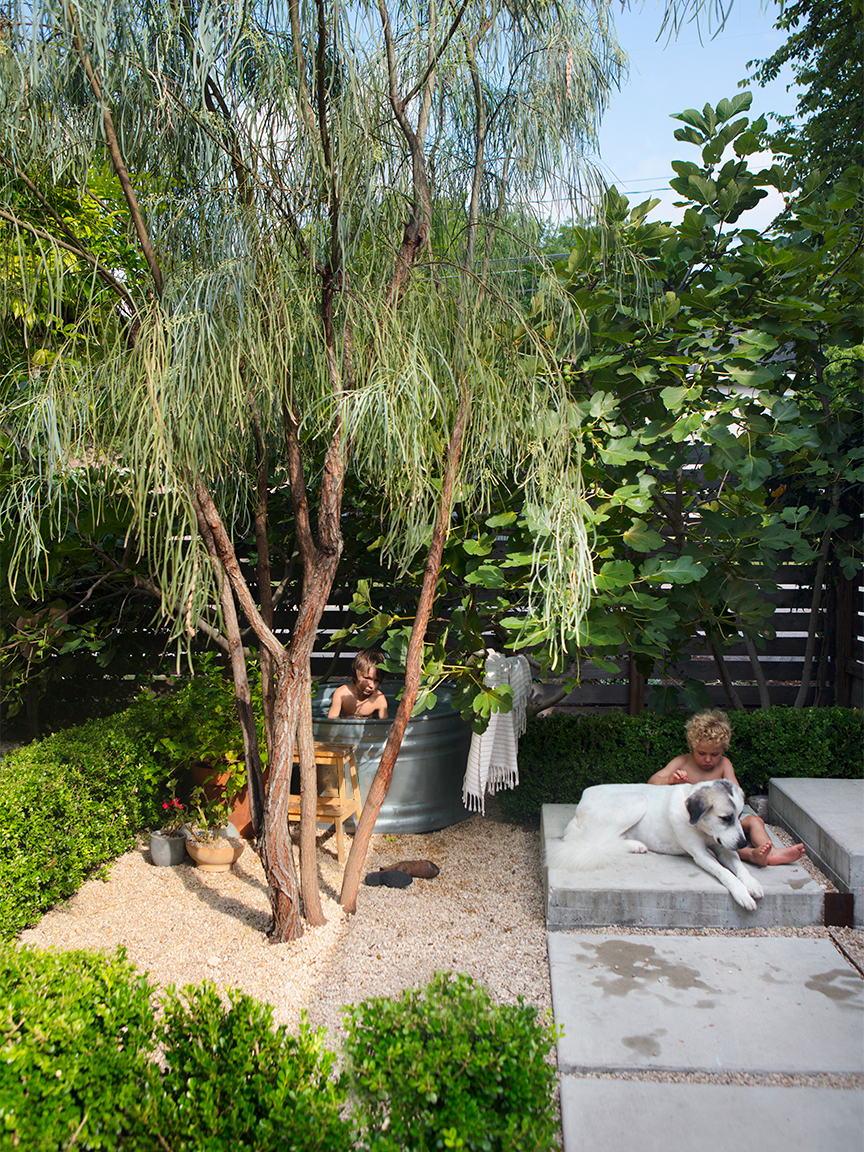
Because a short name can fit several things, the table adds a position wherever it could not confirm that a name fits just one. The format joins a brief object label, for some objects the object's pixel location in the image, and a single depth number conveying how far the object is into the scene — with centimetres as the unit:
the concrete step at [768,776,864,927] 301
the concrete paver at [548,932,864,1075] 216
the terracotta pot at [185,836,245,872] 366
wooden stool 378
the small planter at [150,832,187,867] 381
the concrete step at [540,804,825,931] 297
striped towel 370
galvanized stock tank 412
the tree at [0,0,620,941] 230
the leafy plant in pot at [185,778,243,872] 367
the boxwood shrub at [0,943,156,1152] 143
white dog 303
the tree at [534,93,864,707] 326
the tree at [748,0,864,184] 739
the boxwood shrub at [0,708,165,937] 304
